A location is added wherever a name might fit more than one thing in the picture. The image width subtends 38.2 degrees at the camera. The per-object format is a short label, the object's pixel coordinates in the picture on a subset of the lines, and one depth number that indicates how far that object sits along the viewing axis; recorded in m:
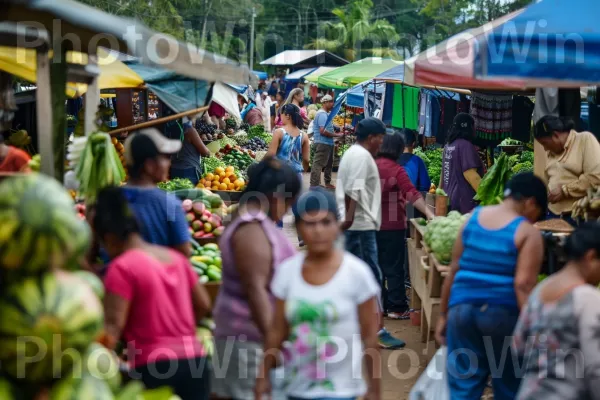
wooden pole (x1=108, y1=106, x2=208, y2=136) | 7.68
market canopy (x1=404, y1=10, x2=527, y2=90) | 6.00
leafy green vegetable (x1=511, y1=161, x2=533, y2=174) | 10.79
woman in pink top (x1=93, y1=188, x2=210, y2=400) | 3.77
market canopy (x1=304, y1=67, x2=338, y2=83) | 31.09
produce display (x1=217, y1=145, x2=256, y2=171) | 15.37
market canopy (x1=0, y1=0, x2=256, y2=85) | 4.14
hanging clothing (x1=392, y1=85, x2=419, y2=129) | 15.86
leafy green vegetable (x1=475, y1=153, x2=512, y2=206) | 8.32
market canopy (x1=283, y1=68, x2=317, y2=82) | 37.25
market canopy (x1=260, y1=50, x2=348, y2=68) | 37.22
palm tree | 54.88
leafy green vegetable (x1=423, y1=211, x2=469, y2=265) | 6.93
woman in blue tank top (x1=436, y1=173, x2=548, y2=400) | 4.86
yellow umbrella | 7.27
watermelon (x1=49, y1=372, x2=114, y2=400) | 2.68
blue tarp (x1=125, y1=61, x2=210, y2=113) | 8.40
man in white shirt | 7.69
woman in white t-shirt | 3.72
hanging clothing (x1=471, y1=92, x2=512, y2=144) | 12.10
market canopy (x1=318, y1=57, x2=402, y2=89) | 20.30
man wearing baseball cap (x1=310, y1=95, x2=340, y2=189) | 16.09
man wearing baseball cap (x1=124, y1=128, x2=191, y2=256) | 4.57
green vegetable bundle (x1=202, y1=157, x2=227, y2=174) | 13.53
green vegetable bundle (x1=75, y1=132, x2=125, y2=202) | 5.57
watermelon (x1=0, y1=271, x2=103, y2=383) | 2.63
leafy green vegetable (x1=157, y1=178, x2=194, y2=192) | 9.90
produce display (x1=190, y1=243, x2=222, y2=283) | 6.16
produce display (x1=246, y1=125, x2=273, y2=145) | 21.64
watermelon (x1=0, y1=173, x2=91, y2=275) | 2.64
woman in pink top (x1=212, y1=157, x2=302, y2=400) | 4.02
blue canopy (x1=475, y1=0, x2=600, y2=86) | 5.50
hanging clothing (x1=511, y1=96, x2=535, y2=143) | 12.15
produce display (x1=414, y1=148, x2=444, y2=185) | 13.77
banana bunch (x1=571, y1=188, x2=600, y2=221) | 6.52
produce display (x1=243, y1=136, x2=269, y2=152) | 19.64
